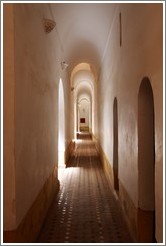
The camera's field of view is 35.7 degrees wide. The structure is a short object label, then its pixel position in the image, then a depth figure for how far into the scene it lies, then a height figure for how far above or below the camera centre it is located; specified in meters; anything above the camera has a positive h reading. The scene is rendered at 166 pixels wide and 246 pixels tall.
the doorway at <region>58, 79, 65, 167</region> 11.75 -0.15
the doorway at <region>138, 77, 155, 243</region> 4.16 -0.65
